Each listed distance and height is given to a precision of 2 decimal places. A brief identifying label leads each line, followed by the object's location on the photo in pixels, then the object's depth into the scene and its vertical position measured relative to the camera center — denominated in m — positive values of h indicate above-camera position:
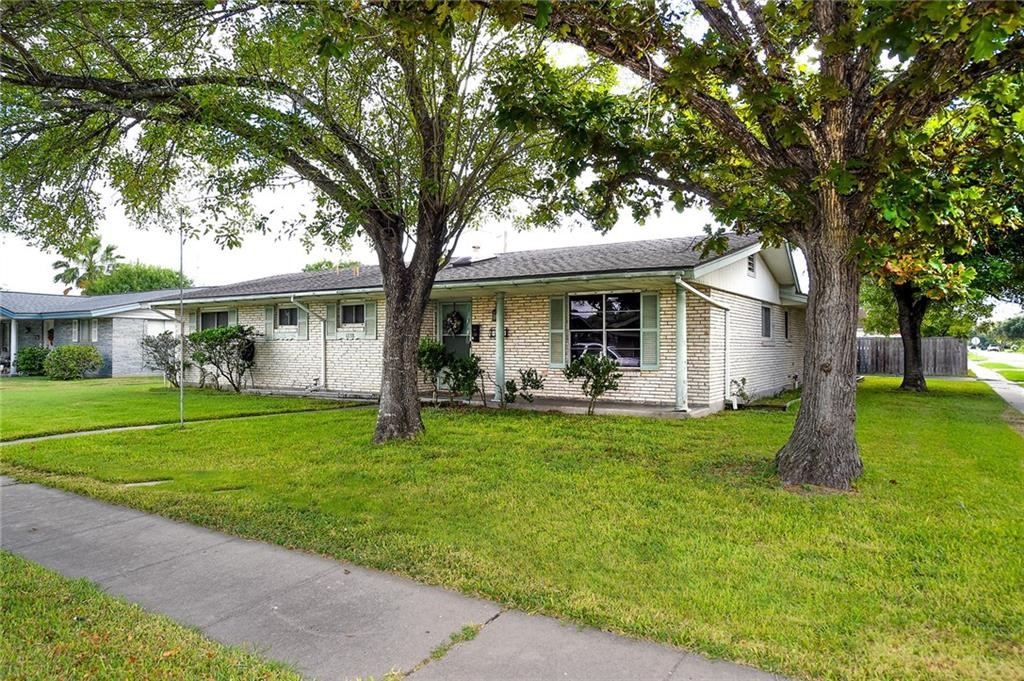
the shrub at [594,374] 10.56 -0.50
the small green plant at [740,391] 12.27 -0.96
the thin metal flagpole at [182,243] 8.29 +1.55
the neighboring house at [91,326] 22.95 +1.06
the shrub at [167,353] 16.19 -0.08
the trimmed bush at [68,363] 20.80 -0.44
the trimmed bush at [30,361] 22.91 -0.40
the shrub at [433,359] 12.38 -0.23
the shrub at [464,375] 11.91 -0.55
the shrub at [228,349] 15.40 +0.02
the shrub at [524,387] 11.56 -0.79
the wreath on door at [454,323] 13.55 +0.60
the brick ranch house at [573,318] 11.18 +0.70
